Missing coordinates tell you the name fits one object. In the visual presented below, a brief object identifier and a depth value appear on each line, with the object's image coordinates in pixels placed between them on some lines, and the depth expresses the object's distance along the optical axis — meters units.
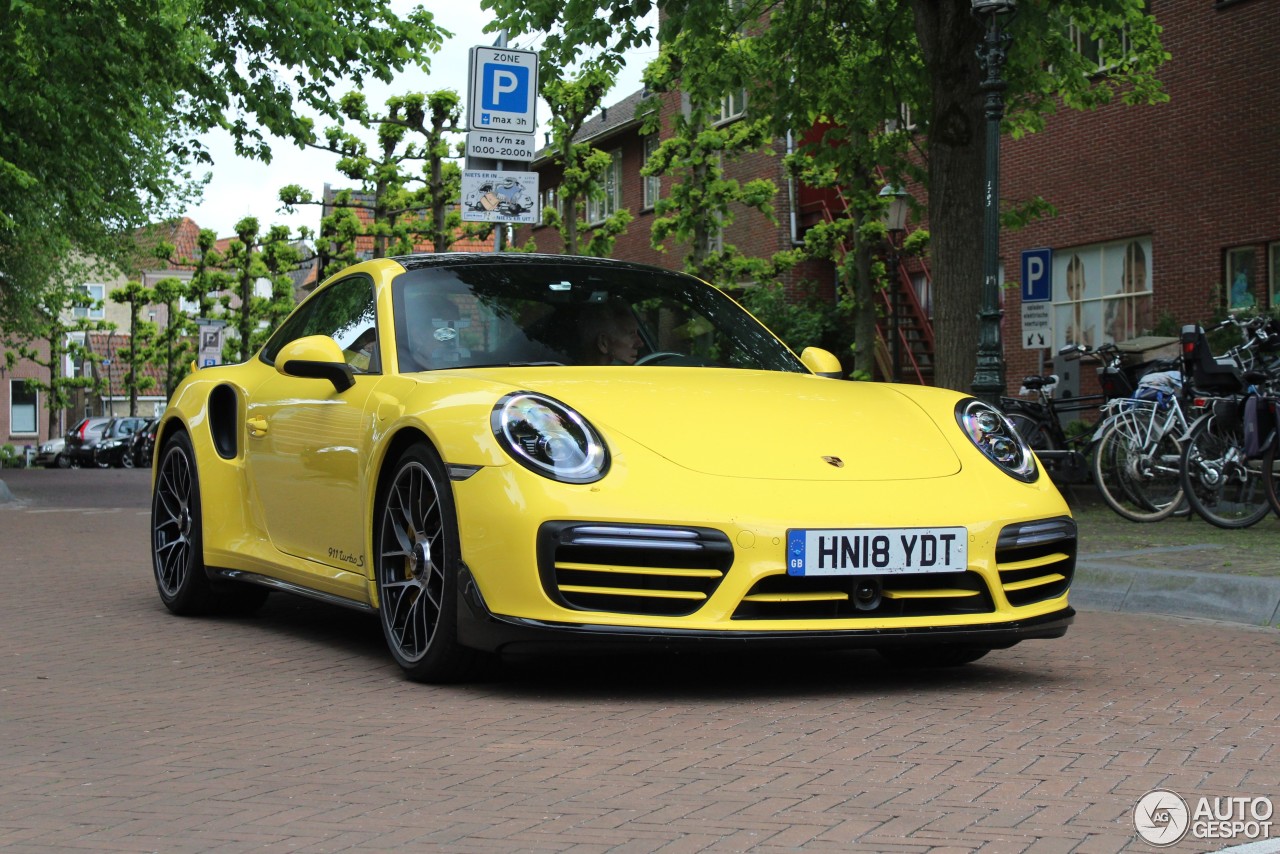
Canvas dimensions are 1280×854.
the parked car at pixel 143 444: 49.50
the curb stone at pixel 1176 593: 7.21
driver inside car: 5.93
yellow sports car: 4.76
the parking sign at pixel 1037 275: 16.62
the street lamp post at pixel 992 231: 12.09
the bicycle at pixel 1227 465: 10.39
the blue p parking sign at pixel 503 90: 11.97
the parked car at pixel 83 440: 53.28
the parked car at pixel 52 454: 58.19
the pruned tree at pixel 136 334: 57.44
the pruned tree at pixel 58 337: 41.69
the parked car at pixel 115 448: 52.84
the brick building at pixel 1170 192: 20.53
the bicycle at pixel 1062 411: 12.87
